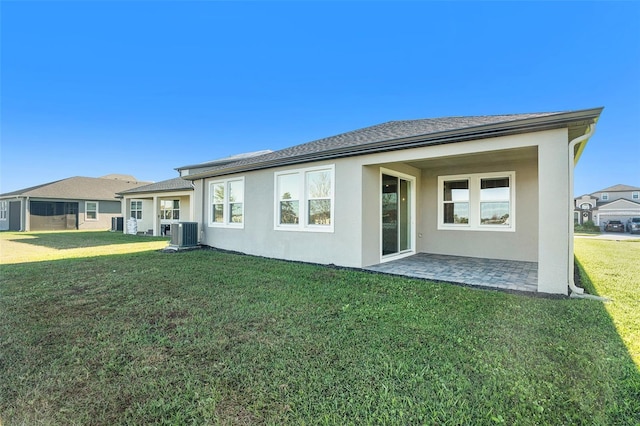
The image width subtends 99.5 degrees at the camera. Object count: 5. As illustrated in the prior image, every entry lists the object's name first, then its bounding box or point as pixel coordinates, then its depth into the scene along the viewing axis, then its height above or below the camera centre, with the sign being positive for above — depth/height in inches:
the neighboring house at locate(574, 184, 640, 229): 1295.5 +34.2
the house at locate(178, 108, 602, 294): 176.2 +17.9
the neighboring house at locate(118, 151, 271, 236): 629.2 +26.8
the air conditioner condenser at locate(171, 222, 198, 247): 388.8 -30.8
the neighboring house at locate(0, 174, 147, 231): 797.9 +22.6
